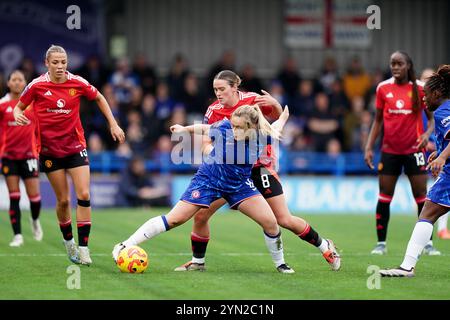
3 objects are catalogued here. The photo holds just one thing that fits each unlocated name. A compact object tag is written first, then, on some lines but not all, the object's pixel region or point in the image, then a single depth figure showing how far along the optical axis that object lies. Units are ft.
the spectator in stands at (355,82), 81.41
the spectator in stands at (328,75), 80.53
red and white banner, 86.79
